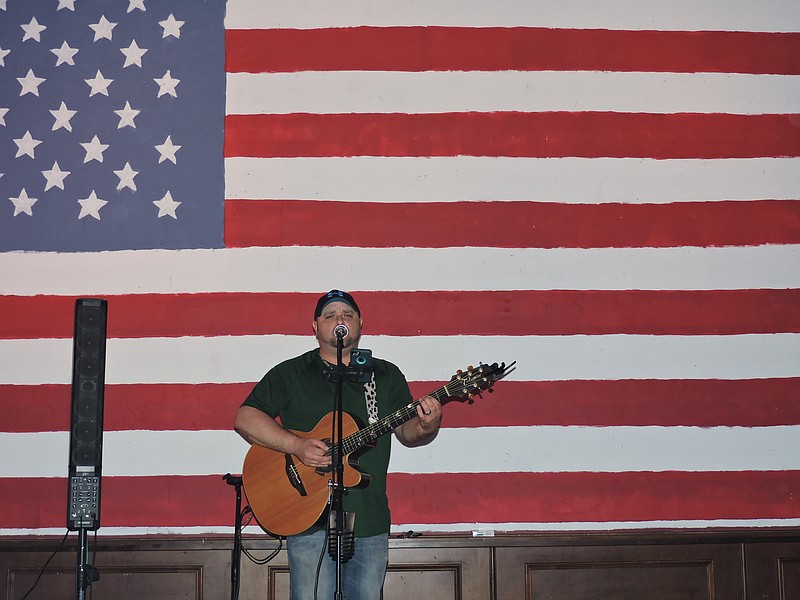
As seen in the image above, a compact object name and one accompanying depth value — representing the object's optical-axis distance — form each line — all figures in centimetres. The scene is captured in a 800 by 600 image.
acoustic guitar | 326
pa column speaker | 331
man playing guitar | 329
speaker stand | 321
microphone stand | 293
